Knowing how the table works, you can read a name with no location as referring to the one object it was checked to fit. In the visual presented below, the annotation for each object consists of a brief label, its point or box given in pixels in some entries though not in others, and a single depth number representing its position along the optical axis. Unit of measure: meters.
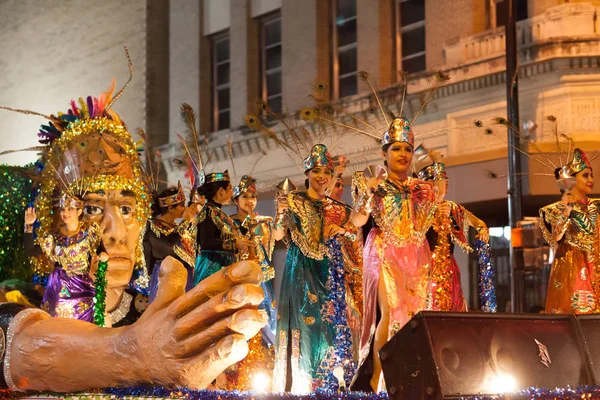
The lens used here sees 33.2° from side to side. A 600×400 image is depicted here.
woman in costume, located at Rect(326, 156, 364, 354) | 7.44
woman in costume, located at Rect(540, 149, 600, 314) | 8.52
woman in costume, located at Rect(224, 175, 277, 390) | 7.97
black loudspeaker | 3.93
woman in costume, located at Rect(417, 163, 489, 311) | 7.02
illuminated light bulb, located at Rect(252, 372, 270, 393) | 6.04
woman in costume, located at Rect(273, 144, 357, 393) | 7.24
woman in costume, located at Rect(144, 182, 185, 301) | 9.93
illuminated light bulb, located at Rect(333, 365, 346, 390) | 5.89
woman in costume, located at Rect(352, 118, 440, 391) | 6.43
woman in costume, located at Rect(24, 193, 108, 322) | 6.22
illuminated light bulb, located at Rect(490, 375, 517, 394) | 4.08
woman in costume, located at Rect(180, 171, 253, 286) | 8.44
